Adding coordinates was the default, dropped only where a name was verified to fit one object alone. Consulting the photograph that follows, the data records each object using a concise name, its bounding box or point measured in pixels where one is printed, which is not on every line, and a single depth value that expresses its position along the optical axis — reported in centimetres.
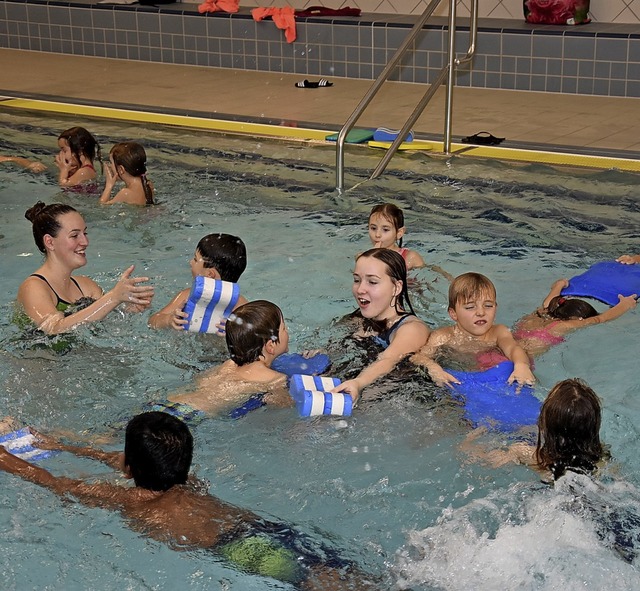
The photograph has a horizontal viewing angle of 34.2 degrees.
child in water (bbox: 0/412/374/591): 318
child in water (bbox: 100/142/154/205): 684
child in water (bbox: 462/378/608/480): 330
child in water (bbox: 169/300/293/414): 410
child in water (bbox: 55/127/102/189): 728
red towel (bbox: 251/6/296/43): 1134
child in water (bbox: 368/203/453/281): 544
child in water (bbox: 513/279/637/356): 486
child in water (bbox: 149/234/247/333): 475
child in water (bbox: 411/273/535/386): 430
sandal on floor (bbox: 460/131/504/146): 797
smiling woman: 468
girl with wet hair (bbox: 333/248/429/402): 439
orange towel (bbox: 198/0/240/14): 1205
